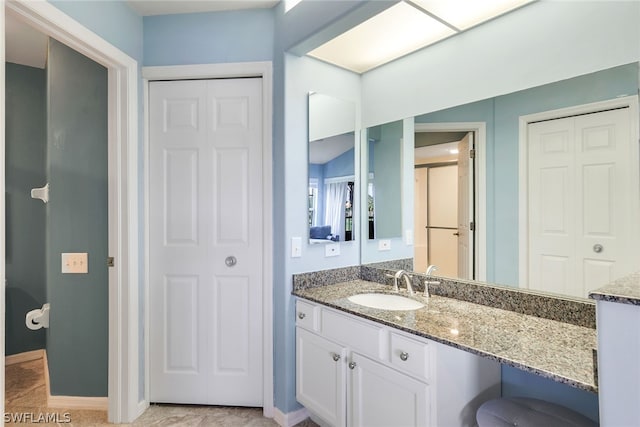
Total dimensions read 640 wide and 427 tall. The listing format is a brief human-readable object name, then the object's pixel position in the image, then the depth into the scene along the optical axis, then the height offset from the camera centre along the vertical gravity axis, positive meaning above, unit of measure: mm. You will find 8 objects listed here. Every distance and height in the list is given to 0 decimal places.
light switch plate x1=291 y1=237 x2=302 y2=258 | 2043 -200
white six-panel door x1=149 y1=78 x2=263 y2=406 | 2172 -165
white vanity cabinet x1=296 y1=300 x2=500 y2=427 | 1318 -720
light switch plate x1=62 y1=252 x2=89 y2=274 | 2180 -301
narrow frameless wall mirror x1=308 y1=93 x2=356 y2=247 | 2135 +296
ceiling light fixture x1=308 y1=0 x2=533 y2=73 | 1631 +1003
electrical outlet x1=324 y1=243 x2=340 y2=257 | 2184 -231
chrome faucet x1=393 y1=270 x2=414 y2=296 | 1894 -383
